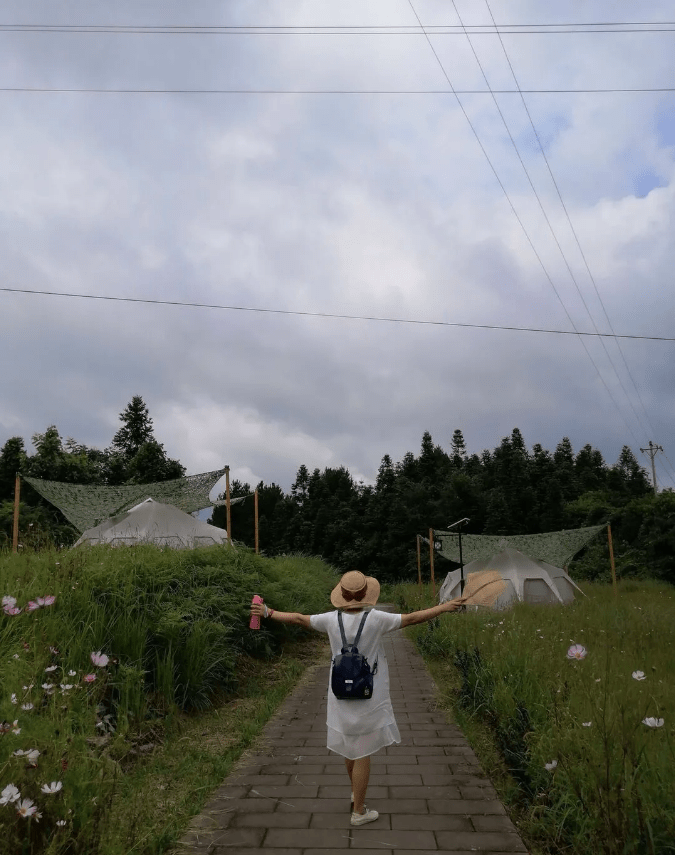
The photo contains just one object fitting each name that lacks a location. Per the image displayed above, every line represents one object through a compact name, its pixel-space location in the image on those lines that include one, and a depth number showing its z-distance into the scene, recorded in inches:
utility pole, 1936.4
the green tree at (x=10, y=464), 1370.6
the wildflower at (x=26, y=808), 99.1
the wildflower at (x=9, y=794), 96.0
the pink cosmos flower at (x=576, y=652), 128.2
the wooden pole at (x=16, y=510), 373.8
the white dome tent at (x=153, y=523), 641.2
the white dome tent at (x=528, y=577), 839.1
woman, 151.6
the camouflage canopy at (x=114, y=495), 568.4
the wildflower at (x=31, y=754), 104.9
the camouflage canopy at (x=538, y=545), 845.8
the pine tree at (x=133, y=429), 2208.2
